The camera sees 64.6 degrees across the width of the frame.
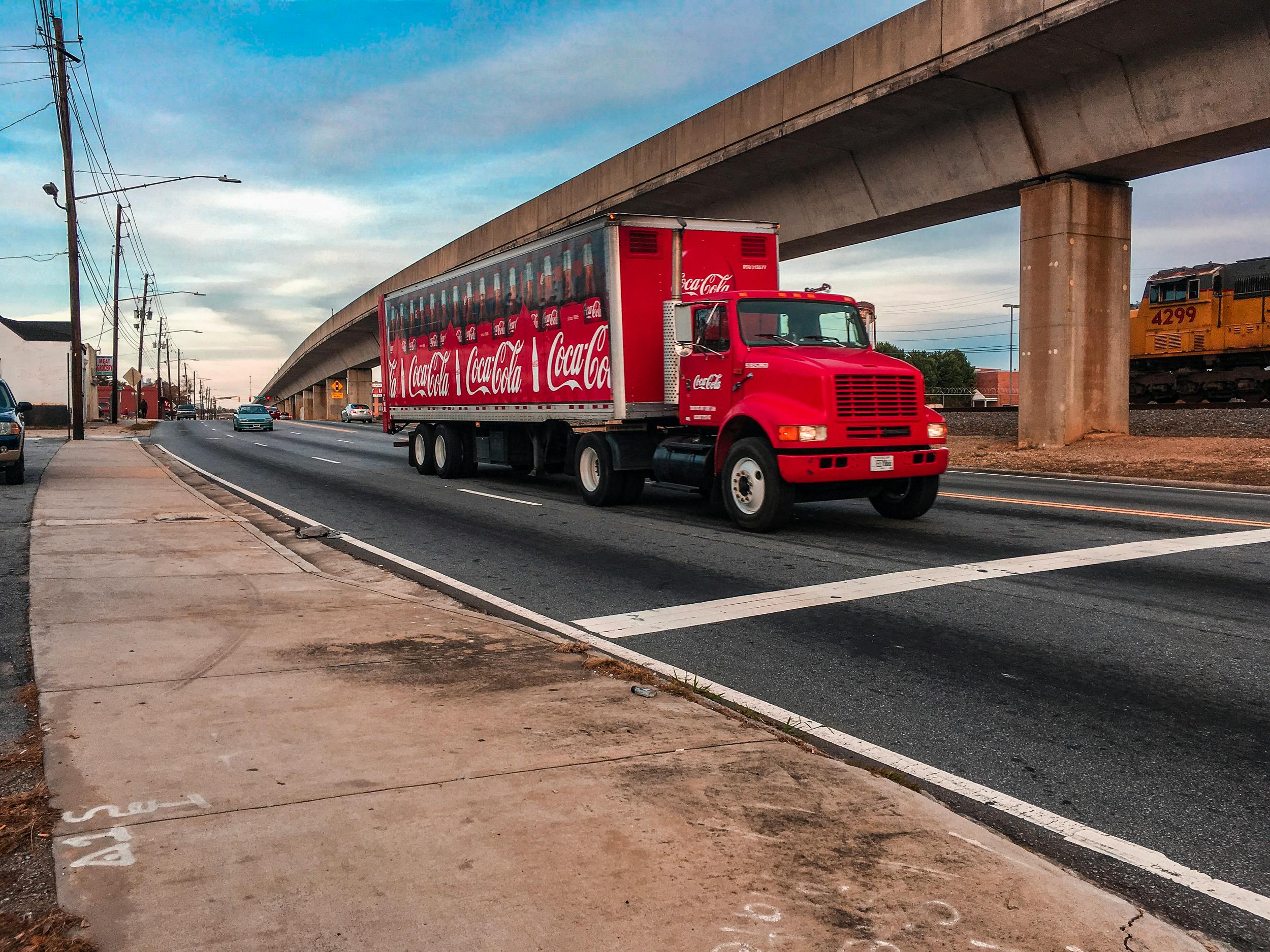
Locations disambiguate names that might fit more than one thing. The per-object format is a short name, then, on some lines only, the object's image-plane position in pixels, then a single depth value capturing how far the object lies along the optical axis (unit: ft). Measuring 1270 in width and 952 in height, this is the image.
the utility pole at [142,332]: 252.01
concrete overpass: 52.65
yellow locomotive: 90.48
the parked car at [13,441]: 53.11
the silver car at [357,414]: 232.73
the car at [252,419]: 158.81
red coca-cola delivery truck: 35.37
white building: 261.44
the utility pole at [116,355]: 184.65
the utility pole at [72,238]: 106.01
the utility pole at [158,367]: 333.05
